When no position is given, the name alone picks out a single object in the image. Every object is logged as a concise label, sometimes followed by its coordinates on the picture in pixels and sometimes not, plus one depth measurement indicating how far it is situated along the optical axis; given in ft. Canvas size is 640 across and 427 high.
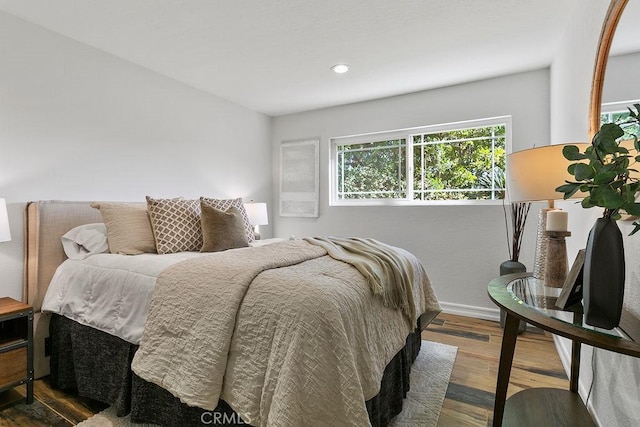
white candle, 4.59
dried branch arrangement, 9.54
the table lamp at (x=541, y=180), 4.75
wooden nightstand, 5.72
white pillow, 7.14
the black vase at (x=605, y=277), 2.95
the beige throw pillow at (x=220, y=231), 7.59
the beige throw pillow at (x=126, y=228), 7.13
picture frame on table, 3.63
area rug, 5.45
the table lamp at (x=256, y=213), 11.66
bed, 4.16
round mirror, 3.92
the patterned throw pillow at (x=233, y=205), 8.67
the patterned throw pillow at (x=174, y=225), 7.39
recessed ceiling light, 9.49
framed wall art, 13.83
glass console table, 2.88
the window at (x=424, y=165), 10.82
